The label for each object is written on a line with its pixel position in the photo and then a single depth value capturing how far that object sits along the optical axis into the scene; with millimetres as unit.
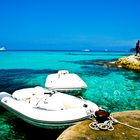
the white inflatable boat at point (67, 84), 8886
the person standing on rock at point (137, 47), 21515
